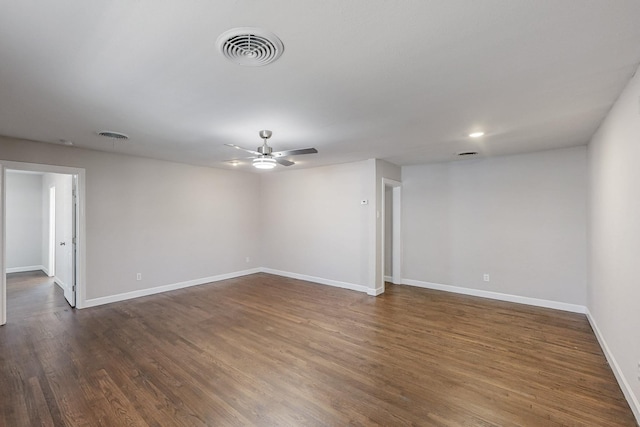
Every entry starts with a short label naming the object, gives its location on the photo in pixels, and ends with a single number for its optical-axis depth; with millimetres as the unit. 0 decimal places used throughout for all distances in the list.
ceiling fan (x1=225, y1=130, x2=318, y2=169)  3443
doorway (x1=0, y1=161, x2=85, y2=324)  4018
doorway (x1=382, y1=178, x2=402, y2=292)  6086
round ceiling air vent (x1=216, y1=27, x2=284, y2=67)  1621
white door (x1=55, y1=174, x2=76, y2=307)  4620
